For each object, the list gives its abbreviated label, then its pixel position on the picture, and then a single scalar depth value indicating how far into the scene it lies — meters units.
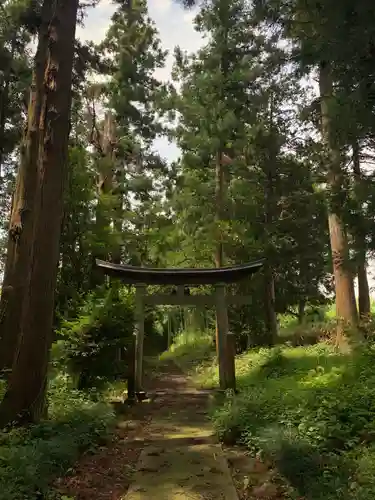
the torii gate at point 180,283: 11.82
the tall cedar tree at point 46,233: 6.41
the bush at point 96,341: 9.69
